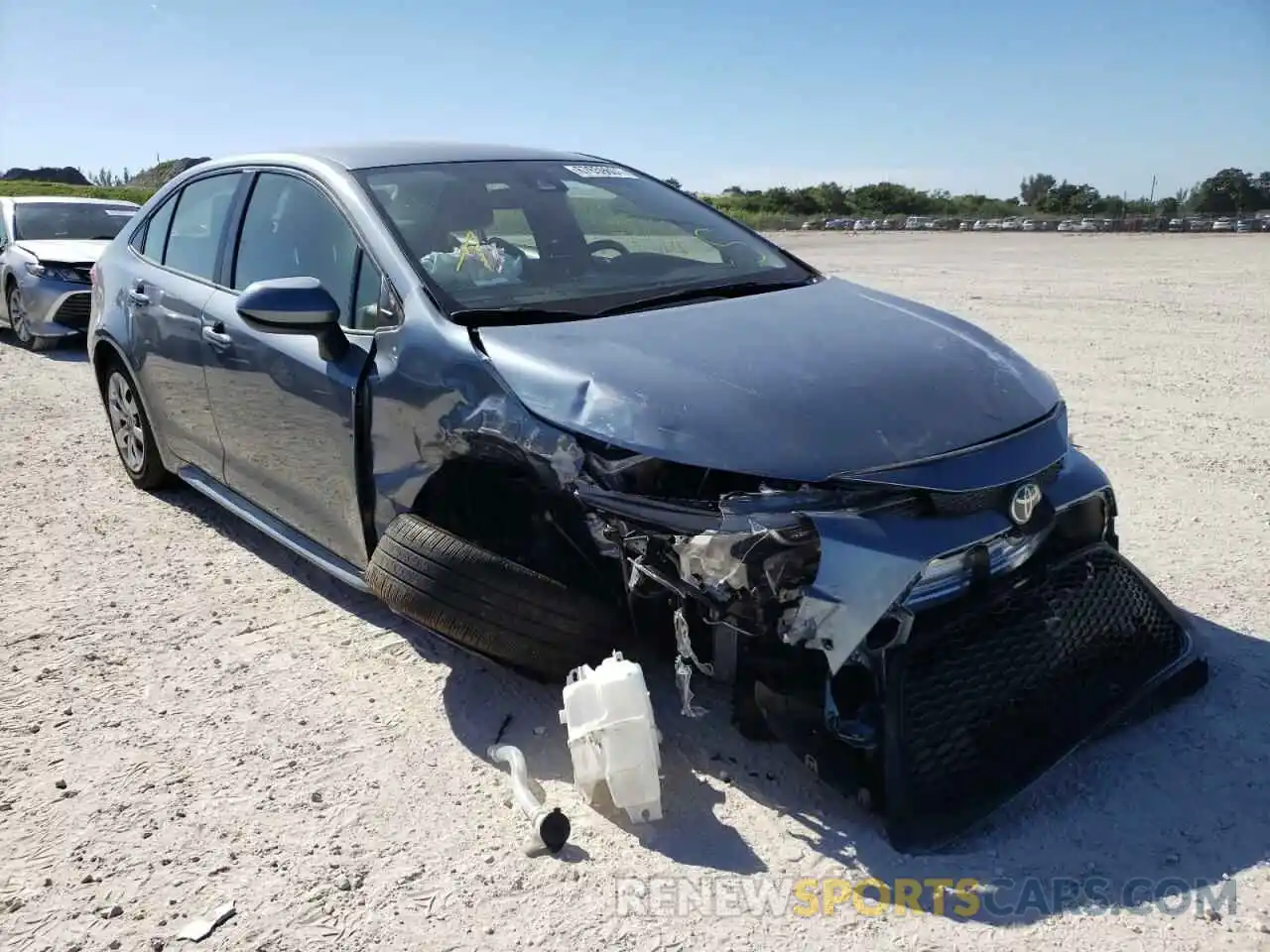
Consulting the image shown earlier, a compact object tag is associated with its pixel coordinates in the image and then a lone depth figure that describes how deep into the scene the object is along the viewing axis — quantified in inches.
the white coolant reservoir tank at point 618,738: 103.7
